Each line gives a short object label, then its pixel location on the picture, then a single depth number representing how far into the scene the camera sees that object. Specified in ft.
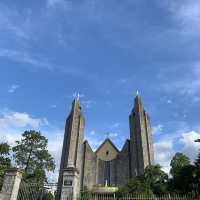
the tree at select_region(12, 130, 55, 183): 88.17
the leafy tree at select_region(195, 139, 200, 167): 67.69
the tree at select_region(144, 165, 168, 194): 79.56
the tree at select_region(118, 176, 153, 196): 74.40
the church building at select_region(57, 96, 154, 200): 148.55
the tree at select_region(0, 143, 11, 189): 66.31
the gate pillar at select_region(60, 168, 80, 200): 29.25
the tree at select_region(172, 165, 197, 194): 67.46
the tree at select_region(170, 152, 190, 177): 108.47
